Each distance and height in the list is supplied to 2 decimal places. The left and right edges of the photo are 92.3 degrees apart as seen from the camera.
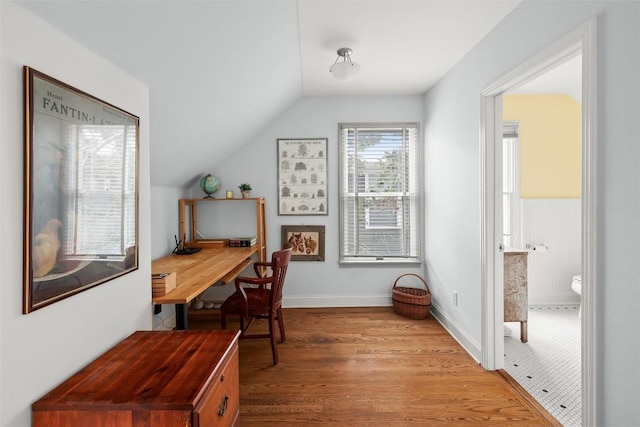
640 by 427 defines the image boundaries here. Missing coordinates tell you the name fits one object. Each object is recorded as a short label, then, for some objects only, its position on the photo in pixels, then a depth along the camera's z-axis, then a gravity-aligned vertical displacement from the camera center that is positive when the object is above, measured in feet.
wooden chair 7.55 -2.29
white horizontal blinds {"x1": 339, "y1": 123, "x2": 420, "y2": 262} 11.68 +0.64
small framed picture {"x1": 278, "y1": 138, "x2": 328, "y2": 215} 11.52 +1.35
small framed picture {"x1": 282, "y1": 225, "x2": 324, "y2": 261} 11.60 -1.02
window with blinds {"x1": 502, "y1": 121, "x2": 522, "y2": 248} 11.51 +0.90
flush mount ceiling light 7.67 +3.63
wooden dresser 3.03 -1.88
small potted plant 10.87 +0.79
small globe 10.80 +0.99
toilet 10.03 -2.39
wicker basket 10.40 -3.16
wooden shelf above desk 10.53 -0.40
